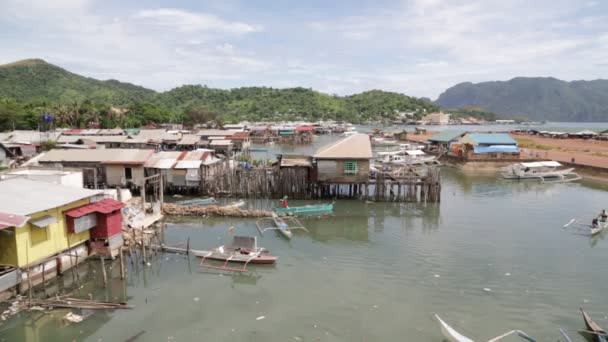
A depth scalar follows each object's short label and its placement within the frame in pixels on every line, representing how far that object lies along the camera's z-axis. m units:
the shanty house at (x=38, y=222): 15.59
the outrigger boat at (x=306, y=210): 28.33
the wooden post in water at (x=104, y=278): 17.02
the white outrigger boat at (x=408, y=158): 52.53
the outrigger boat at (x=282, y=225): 24.41
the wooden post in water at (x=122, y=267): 18.50
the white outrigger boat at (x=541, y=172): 44.78
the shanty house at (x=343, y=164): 30.83
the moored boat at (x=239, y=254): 19.73
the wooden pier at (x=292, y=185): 32.59
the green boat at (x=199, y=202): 30.90
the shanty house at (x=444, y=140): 63.77
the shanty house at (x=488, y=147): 54.28
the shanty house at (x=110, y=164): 32.65
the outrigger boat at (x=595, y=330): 13.21
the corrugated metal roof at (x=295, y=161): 32.92
